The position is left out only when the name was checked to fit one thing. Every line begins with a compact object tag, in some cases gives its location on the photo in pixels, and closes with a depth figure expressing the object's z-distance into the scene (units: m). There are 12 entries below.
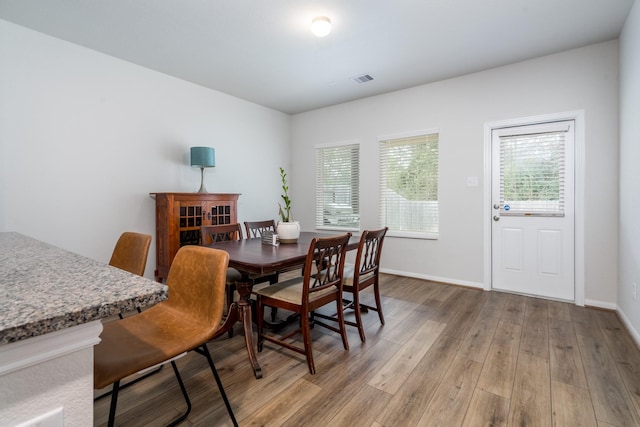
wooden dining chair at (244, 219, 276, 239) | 3.35
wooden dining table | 1.86
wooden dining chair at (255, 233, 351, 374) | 1.96
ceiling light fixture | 2.56
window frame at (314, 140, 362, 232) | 4.84
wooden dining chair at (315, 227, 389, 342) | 2.38
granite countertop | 0.52
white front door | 3.26
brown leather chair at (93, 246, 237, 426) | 1.03
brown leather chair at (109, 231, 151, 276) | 1.71
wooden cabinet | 3.39
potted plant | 2.64
